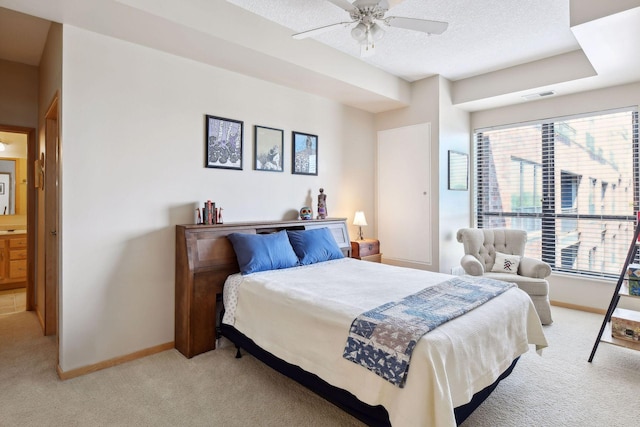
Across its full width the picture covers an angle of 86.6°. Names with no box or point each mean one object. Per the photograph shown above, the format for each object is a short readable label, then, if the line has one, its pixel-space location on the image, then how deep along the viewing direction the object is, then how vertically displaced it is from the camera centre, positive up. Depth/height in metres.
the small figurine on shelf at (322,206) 4.13 +0.02
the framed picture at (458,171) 4.61 +0.53
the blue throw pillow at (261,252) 2.91 -0.39
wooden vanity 4.78 -0.73
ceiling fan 2.22 +1.28
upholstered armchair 3.54 -0.62
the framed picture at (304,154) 4.01 +0.66
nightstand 4.32 -0.54
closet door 4.50 +0.19
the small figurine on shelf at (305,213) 3.94 -0.06
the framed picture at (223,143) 3.26 +0.64
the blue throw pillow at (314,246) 3.34 -0.38
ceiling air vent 4.11 +1.41
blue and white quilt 1.57 -0.59
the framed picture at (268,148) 3.64 +0.66
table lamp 4.52 -0.15
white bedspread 1.50 -0.72
